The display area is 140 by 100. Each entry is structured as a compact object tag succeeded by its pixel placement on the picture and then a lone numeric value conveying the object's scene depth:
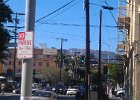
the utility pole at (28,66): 10.52
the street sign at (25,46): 10.59
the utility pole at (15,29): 69.69
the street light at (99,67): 33.01
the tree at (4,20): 29.86
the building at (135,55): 28.59
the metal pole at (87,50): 31.67
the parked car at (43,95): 25.73
